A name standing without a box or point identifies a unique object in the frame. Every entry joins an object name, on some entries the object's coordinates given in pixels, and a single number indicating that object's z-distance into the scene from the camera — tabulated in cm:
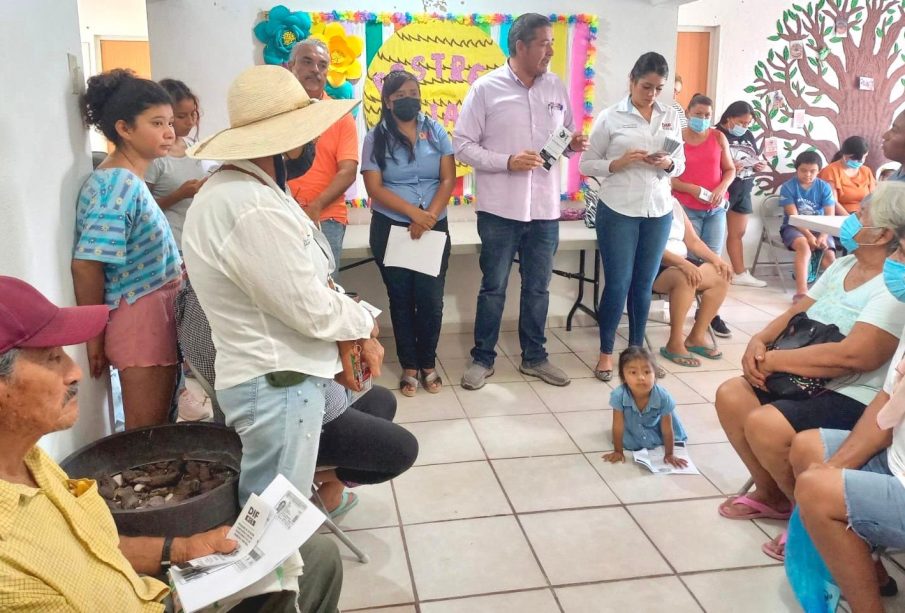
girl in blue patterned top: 194
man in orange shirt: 341
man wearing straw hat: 163
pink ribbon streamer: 448
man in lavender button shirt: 347
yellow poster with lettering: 430
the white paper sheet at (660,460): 286
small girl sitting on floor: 290
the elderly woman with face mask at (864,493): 175
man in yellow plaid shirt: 104
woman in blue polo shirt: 343
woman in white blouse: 358
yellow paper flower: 413
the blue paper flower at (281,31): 397
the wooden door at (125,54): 628
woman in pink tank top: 477
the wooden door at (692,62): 625
